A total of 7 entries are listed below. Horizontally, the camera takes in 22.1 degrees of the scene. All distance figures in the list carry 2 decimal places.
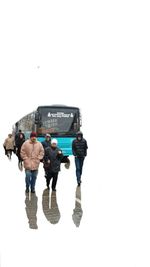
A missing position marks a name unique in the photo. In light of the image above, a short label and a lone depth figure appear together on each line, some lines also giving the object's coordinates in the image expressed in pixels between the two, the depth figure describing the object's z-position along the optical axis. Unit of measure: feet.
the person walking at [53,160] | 36.96
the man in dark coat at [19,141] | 57.06
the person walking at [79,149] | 45.44
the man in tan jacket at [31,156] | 35.36
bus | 62.08
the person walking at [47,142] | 43.68
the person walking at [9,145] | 72.90
